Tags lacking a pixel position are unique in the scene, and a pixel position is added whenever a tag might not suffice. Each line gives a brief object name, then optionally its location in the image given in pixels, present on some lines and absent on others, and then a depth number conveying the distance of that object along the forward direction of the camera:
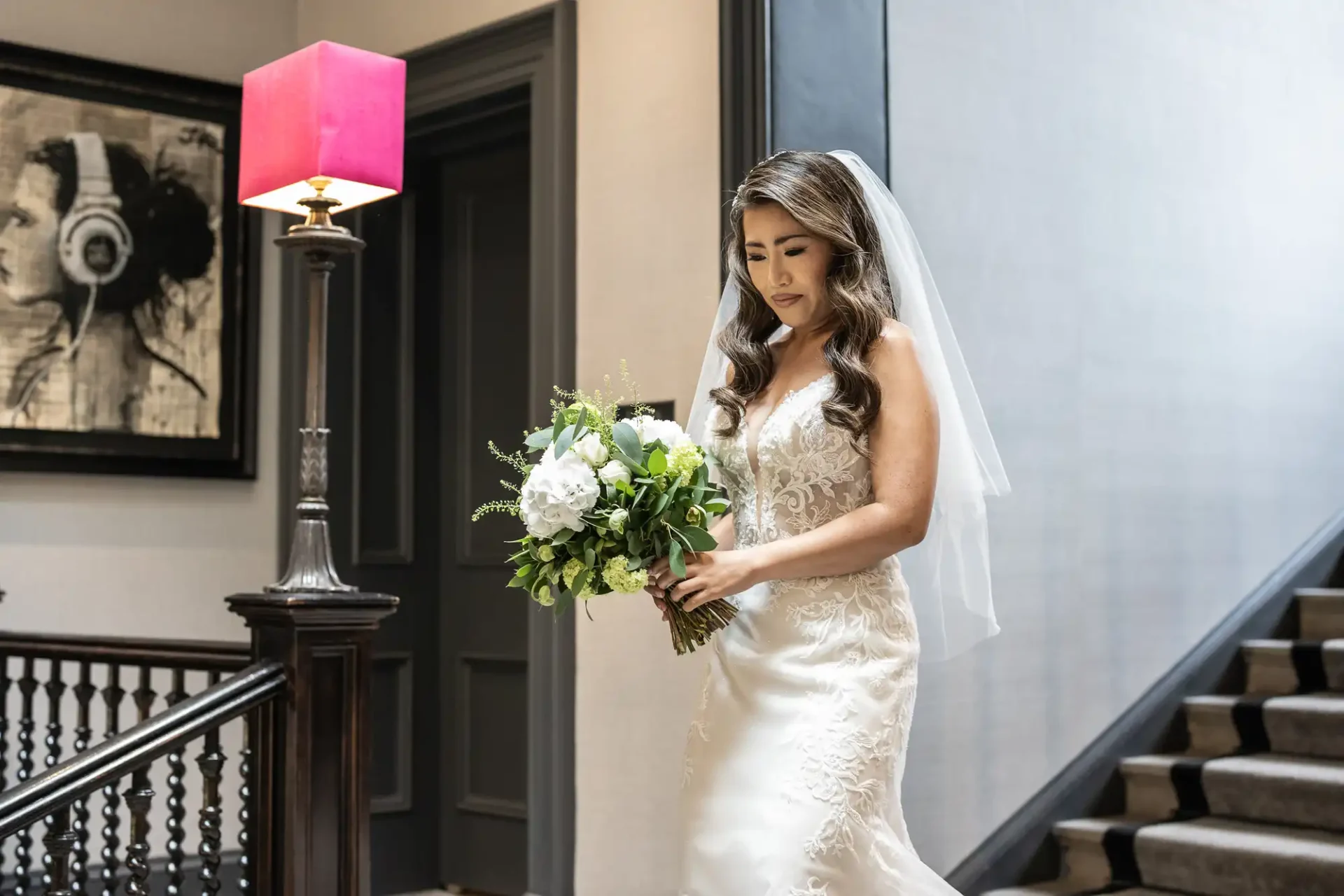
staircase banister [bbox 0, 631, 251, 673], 3.51
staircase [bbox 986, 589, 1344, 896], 4.02
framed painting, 4.85
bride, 2.46
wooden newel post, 3.23
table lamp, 3.33
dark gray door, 5.19
